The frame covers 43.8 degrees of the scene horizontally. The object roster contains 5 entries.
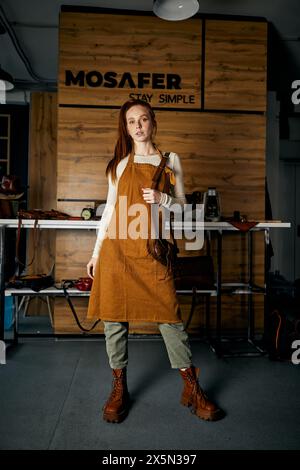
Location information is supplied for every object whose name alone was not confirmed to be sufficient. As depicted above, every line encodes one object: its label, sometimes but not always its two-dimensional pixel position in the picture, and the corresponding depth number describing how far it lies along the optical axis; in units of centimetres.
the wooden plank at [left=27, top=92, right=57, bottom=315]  438
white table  274
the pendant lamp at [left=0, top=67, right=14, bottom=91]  425
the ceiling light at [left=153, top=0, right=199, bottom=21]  287
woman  182
